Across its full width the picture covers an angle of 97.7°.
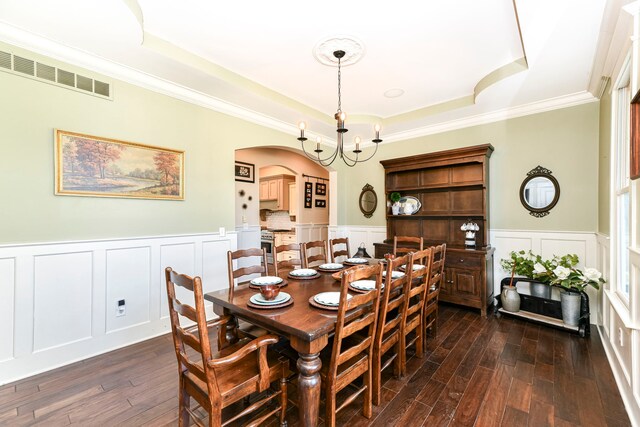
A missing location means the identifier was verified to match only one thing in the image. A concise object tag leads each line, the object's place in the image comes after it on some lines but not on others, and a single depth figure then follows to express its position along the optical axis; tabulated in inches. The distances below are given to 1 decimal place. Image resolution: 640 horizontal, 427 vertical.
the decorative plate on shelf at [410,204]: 178.1
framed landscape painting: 94.7
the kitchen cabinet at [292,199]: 289.0
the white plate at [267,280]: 84.4
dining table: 55.7
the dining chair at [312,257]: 111.7
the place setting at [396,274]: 90.6
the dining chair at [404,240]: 124.8
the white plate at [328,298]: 67.0
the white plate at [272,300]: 68.0
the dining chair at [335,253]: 126.6
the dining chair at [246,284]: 76.2
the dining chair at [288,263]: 111.3
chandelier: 99.4
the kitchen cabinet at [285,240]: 278.2
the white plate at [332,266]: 106.7
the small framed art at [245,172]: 212.4
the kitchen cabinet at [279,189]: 297.7
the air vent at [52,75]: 85.0
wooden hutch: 139.9
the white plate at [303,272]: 96.9
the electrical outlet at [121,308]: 106.6
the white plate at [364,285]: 80.4
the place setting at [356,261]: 115.2
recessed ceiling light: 136.9
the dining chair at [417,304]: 83.8
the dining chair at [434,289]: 101.7
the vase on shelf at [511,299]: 130.9
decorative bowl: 68.4
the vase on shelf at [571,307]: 114.0
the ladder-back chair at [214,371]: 49.6
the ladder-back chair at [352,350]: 57.5
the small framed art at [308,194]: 270.9
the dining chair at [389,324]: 70.4
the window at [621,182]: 87.2
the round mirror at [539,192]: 134.3
